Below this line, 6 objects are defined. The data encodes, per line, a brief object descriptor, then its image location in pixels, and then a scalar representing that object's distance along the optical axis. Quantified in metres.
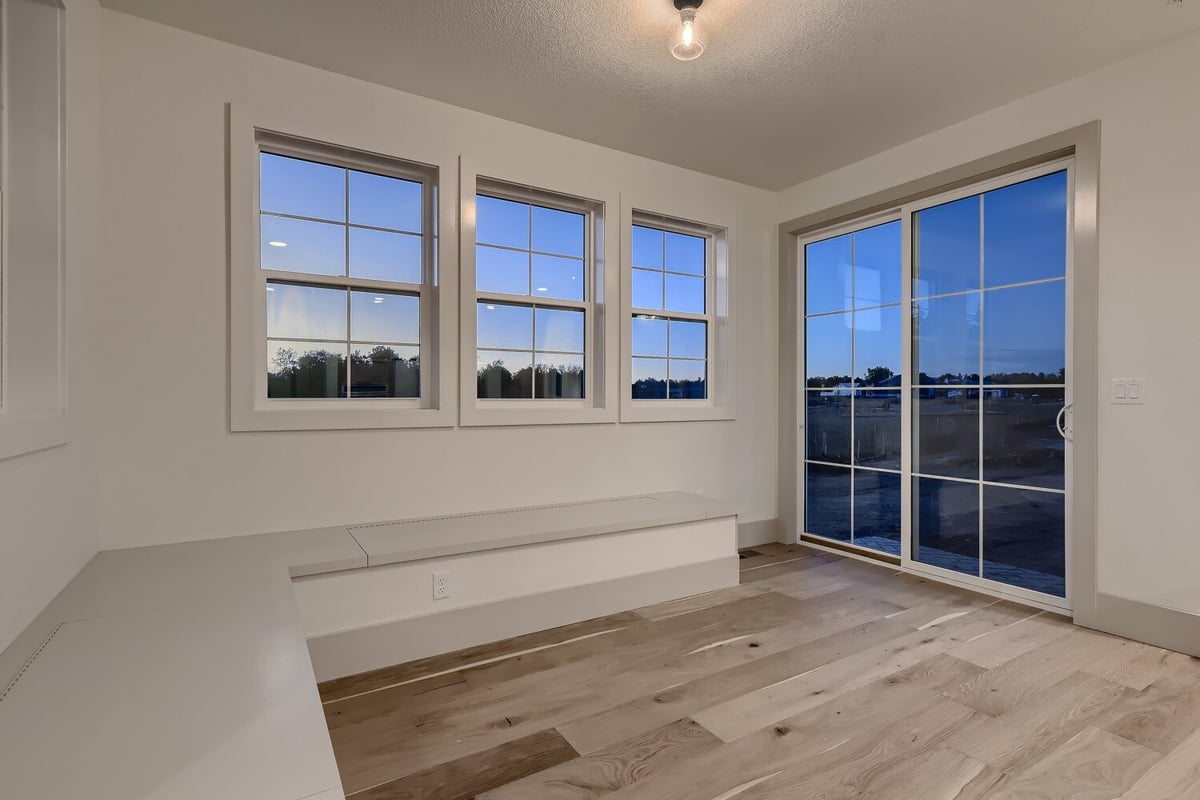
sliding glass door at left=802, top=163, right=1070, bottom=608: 3.04
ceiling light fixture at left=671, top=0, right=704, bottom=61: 2.25
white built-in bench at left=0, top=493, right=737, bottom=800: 1.02
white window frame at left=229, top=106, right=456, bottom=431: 2.59
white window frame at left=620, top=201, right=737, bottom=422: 3.93
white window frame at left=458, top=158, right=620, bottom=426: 3.12
